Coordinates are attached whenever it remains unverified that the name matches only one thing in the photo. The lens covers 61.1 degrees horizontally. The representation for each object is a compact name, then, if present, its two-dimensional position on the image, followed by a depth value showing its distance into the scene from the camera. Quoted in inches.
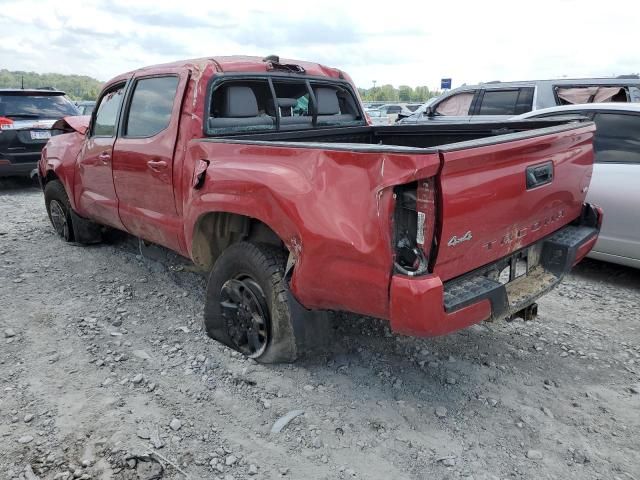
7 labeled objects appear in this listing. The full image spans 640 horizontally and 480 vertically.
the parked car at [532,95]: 324.5
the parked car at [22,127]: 338.3
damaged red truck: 91.6
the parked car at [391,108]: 1147.1
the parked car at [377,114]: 863.1
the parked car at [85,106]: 610.9
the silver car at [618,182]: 170.1
